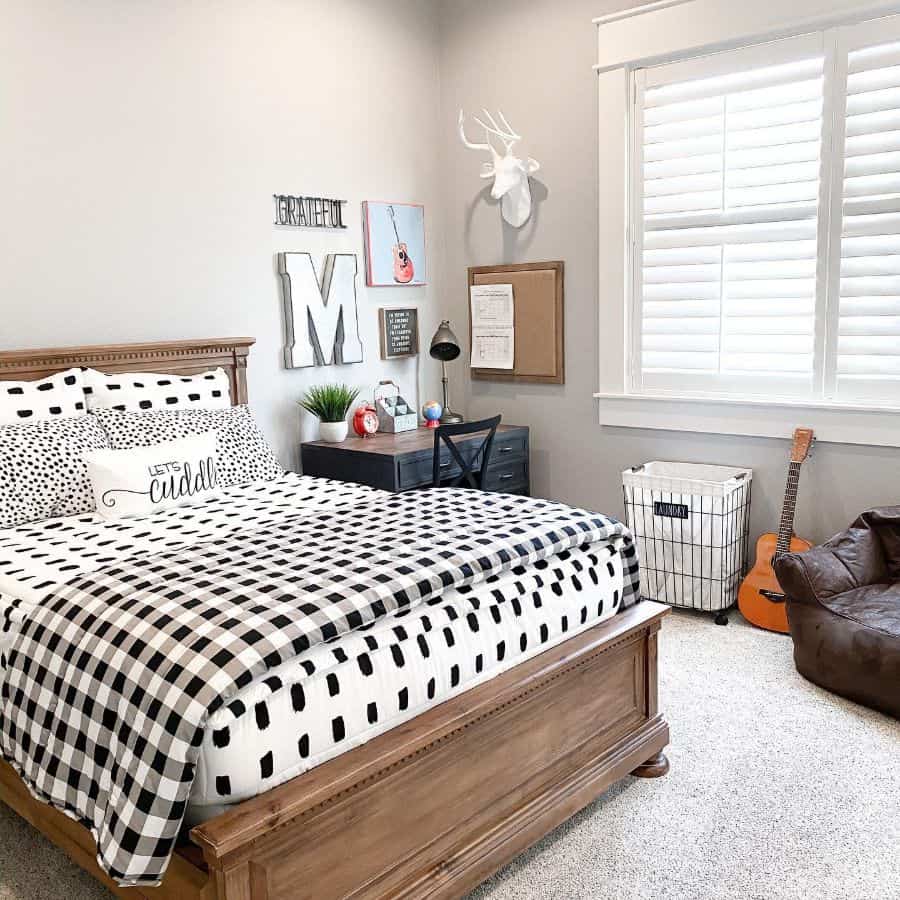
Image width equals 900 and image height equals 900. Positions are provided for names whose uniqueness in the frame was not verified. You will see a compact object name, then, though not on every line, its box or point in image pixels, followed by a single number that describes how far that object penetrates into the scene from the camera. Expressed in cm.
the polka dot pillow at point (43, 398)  310
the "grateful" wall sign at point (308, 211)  408
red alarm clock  429
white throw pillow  291
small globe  455
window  350
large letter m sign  414
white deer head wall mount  436
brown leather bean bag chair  291
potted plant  418
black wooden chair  378
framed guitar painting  446
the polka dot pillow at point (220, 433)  317
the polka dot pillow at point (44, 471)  285
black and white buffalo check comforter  167
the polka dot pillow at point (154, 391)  333
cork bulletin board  445
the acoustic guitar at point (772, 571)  361
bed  171
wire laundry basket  374
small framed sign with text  459
